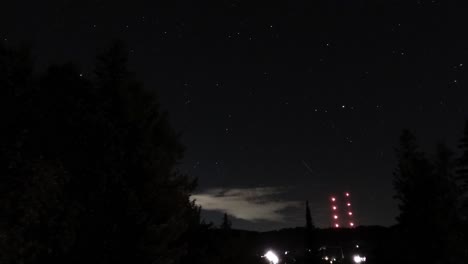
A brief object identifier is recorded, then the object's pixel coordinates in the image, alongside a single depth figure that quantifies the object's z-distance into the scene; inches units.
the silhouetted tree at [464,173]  1445.6
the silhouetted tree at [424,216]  1052.5
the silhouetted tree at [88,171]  445.7
